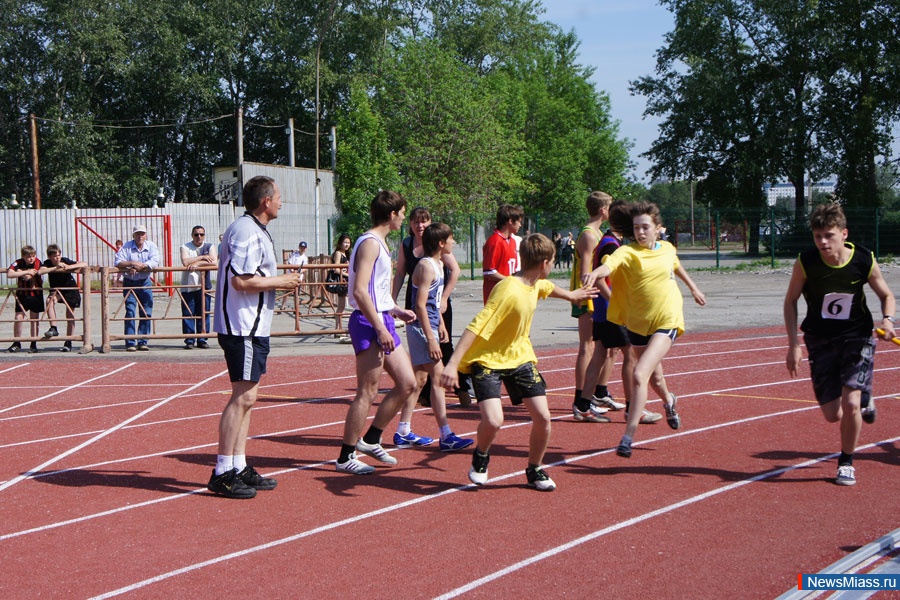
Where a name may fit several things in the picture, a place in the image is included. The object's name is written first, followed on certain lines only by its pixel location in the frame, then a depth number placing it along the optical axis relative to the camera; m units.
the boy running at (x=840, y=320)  6.01
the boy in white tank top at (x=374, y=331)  6.29
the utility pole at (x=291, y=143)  44.57
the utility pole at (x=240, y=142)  37.69
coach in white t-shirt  5.91
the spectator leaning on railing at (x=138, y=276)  14.52
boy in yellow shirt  5.90
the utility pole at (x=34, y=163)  38.50
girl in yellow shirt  6.83
